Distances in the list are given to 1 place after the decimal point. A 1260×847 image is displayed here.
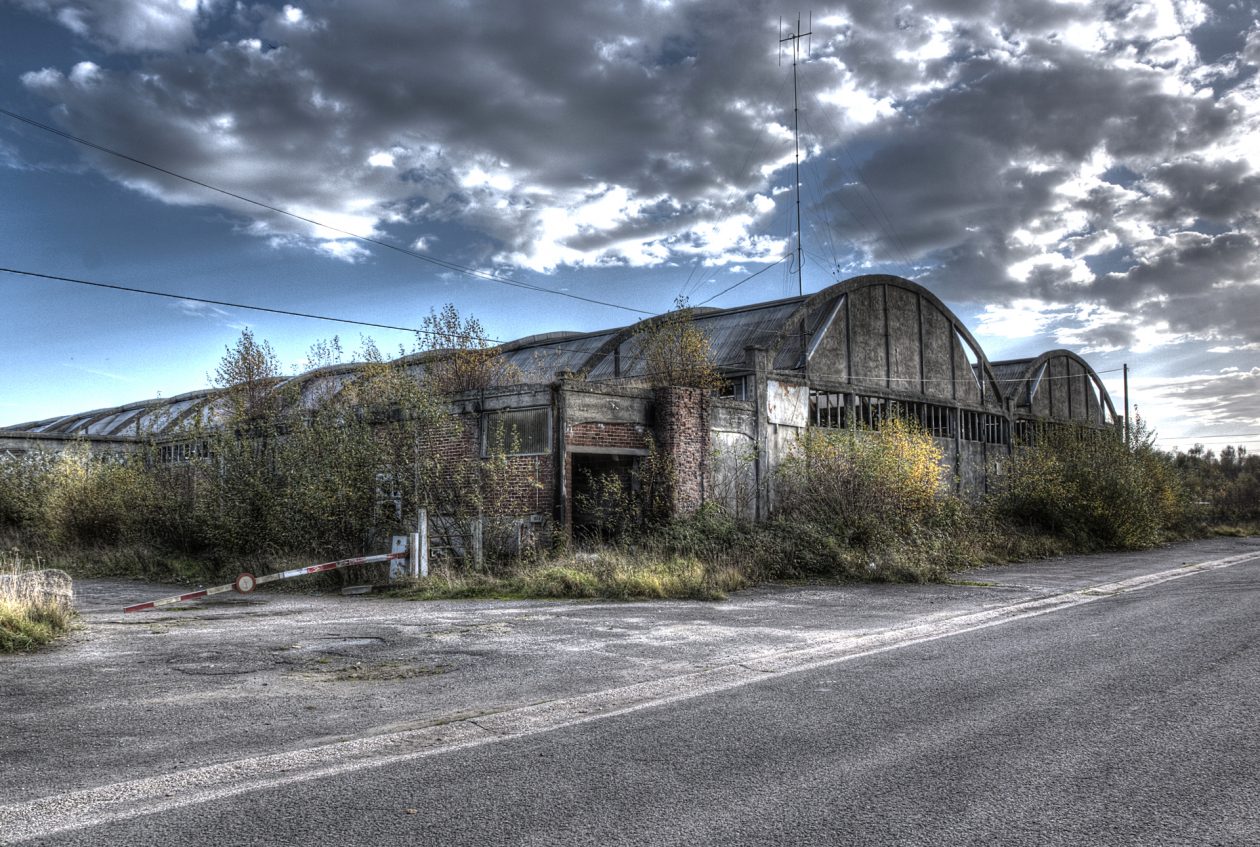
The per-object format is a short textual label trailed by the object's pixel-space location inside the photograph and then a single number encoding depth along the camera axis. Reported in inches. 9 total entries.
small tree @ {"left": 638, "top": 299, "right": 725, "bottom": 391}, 916.6
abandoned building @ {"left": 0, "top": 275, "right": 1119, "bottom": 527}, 660.7
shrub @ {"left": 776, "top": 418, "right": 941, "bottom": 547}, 690.8
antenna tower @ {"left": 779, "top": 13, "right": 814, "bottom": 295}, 1083.3
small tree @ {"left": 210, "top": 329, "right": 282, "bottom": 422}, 1250.0
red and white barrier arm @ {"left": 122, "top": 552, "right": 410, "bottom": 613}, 418.0
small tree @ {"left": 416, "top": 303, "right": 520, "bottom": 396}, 1080.2
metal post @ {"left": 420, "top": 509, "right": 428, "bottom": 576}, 567.2
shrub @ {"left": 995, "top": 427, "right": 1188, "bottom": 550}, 960.9
